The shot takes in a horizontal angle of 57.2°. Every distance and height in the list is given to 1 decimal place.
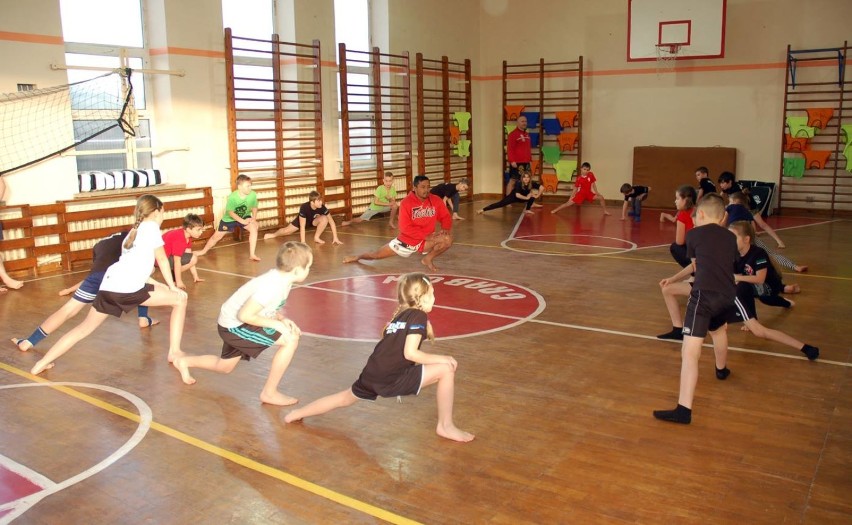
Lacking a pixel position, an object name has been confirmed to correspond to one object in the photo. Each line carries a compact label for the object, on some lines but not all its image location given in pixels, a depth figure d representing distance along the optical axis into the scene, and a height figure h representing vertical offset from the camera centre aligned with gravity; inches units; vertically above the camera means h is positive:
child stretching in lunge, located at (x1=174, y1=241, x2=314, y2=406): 192.5 -46.8
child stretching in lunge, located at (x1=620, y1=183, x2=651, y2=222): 591.2 -48.6
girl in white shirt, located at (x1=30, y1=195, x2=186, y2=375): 234.5 -42.9
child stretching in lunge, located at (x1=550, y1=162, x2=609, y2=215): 642.2 -45.7
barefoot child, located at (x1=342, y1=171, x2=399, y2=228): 569.3 -46.4
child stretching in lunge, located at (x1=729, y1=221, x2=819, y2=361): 247.0 -50.0
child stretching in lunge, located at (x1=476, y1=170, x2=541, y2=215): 634.8 -48.9
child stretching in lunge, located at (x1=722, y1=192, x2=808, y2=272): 322.3 -32.7
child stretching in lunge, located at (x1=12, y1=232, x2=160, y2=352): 250.7 -47.3
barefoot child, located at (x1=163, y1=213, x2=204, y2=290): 332.8 -47.0
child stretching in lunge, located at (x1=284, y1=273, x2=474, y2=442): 174.6 -50.8
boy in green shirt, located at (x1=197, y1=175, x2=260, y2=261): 448.1 -44.5
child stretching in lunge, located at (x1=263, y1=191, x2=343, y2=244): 483.5 -49.9
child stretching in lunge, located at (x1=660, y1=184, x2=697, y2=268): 283.1 -28.6
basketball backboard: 614.9 +81.9
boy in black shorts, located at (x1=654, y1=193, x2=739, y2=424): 195.8 -39.1
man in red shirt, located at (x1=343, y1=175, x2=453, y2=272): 406.9 -47.6
